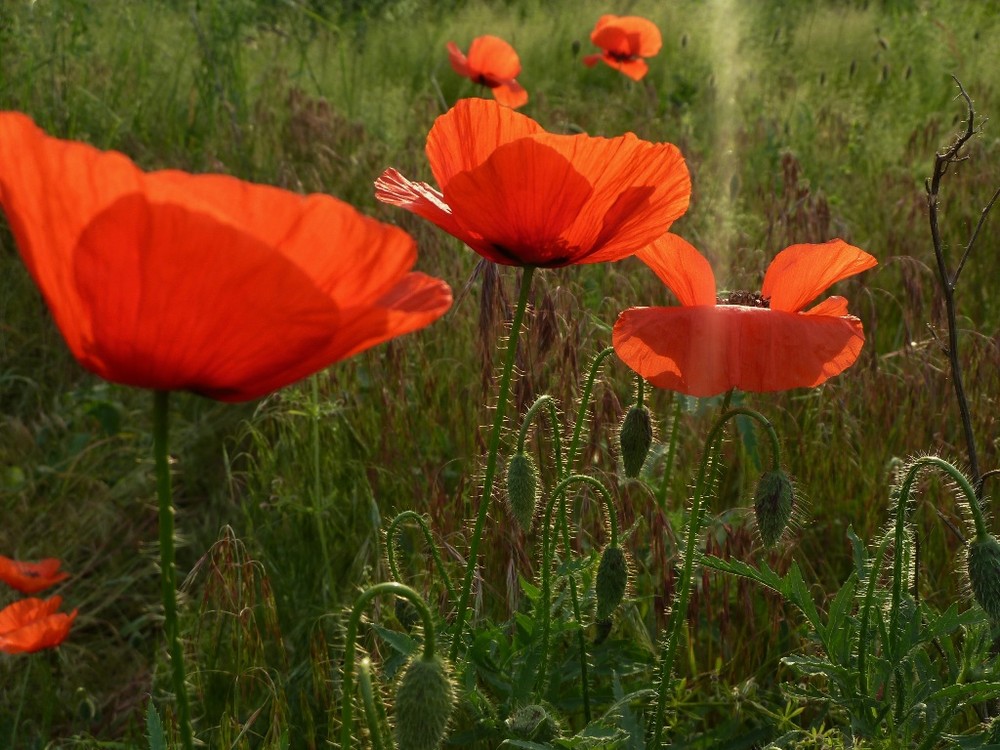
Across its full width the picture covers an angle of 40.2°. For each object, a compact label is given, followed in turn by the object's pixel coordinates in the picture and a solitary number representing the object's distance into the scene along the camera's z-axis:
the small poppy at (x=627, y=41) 1.27
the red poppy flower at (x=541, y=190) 0.31
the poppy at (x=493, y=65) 1.07
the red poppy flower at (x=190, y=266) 0.21
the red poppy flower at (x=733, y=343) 0.33
